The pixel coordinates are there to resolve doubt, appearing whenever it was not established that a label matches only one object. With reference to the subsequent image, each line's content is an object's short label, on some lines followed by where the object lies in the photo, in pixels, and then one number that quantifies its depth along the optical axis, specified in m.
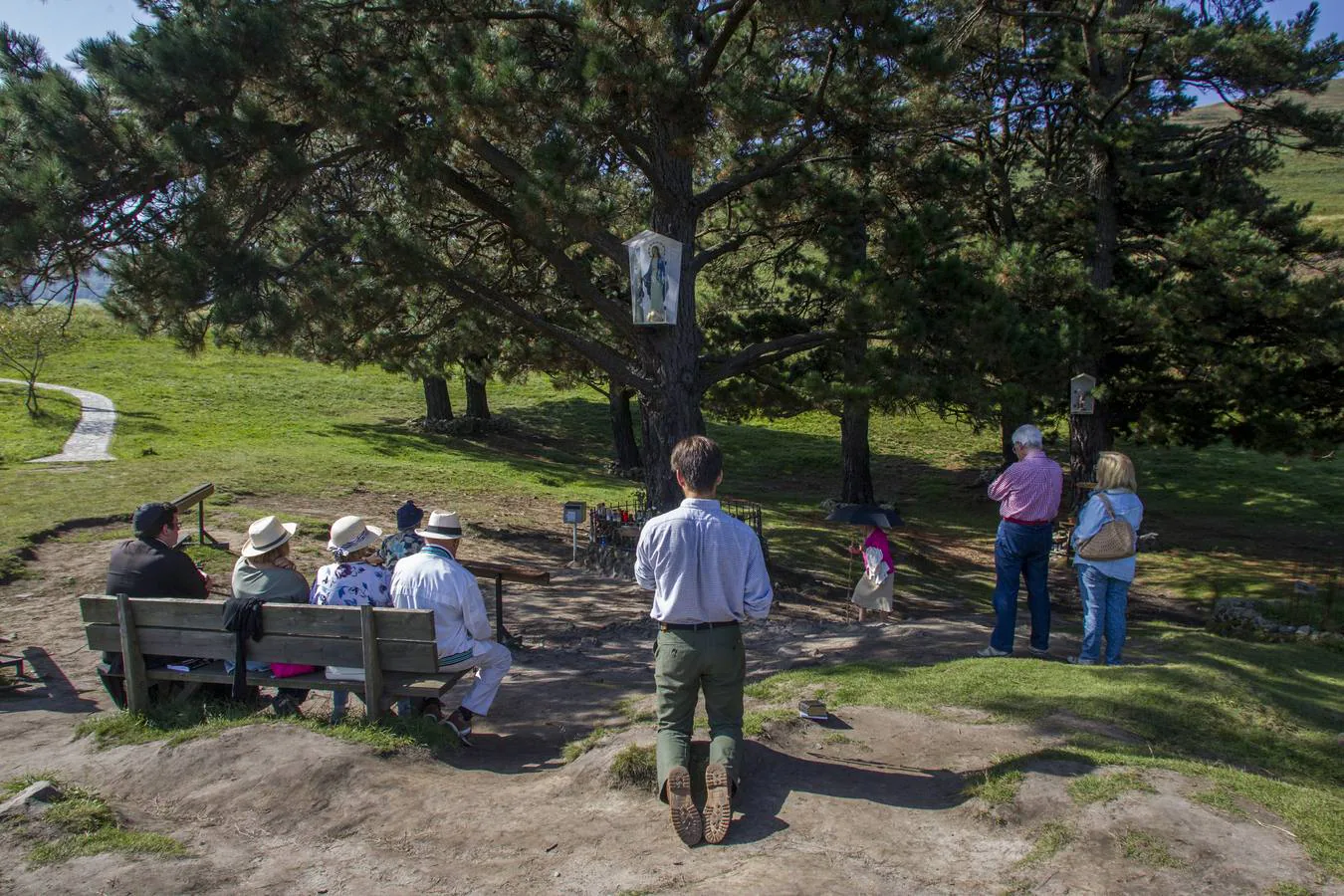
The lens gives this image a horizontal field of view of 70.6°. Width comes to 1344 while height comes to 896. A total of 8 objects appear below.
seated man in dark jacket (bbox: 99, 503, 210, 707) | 5.74
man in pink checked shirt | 6.69
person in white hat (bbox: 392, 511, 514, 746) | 5.38
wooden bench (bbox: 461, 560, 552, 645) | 7.87
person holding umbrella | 9.34
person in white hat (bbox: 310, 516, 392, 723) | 5.59
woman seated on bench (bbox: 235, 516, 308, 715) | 5.55
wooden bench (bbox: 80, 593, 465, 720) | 5.16
